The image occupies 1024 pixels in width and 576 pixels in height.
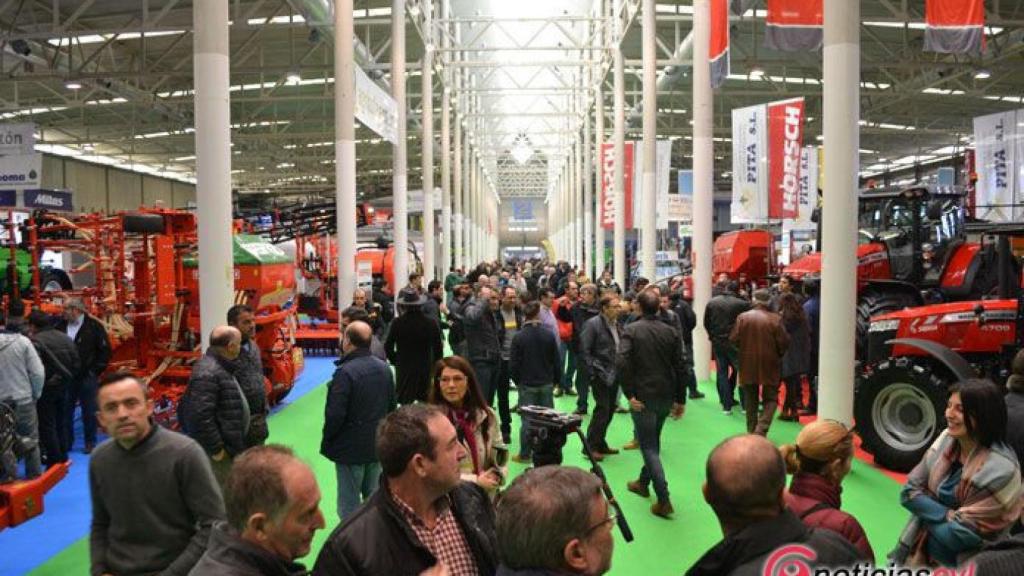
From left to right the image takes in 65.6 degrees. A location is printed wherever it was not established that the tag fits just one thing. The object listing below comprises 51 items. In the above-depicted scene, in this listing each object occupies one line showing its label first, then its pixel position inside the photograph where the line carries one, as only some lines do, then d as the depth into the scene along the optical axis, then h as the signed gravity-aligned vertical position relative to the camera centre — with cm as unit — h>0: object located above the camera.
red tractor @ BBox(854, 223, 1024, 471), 698 -102
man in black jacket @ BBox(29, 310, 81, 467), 750 -106
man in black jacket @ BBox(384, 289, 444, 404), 734 -85
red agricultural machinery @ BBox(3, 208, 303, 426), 945 -40
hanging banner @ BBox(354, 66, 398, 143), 1164 +236
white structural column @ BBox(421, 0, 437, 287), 1998 +262
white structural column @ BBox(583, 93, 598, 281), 3109 +221
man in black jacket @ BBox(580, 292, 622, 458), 765 -100
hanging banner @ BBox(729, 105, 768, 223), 1309 +146
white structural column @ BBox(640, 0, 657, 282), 1550 +210
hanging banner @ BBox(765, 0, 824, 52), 946 +273
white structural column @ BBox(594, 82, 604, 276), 2344 +262
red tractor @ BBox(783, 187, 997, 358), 889 -4
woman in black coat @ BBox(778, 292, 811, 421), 920 -100
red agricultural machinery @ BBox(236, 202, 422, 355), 1636 +11
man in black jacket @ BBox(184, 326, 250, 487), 461 -86
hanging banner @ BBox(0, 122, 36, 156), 1446 +225
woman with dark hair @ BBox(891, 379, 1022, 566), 323 -99
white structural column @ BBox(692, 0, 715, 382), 1242 +88
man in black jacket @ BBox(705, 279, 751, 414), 980 -96
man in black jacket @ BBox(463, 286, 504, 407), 818 -87
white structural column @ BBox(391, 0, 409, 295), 1584 +207
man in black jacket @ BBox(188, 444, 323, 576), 205 -69
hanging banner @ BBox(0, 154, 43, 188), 1434 +164
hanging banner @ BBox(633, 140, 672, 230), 1905 +201
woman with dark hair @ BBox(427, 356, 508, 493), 402 -80
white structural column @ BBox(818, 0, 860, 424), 741 +42
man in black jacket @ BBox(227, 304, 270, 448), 538 -89
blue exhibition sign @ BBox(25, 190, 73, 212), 1812 +147
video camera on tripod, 361 -81
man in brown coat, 805 -103
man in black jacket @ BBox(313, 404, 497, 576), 223 -78
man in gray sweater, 298 -87
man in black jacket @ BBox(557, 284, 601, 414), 958 -79
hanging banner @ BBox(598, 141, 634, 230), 2177 +198
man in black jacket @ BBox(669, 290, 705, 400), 1088 -94
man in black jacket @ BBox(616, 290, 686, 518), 624 -97
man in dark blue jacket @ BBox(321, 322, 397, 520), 489 -95
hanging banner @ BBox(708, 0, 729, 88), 1119 +302
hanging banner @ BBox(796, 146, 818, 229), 1658 +153
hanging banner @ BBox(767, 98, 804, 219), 1284 +160
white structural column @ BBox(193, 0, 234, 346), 755 +95
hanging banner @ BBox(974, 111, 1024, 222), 1614 +190
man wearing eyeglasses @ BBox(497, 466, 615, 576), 189 -66
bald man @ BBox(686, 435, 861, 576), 212 -73
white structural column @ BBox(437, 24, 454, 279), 2602 +276
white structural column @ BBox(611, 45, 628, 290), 2106 +228
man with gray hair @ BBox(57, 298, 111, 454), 827 -120
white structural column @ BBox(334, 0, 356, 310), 1225 +177
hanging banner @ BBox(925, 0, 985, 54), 1027 +294
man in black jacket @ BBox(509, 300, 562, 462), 764 -99
